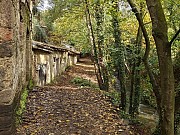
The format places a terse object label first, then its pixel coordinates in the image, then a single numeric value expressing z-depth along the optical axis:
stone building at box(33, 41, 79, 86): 11.28
